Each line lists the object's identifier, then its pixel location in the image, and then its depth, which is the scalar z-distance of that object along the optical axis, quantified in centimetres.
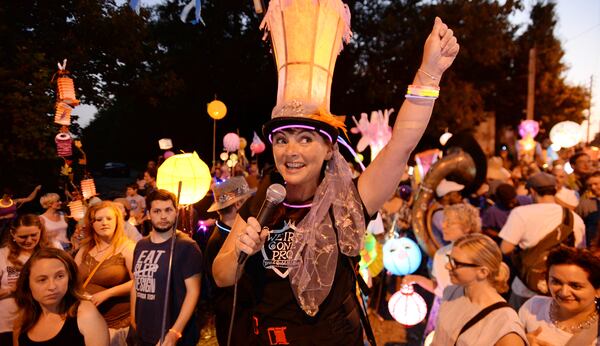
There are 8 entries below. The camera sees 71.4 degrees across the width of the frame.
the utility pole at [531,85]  1781
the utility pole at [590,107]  3088
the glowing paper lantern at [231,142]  1252
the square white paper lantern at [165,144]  948
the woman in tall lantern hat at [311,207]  183
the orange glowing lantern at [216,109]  1054
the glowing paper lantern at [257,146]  1390
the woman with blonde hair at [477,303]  210
